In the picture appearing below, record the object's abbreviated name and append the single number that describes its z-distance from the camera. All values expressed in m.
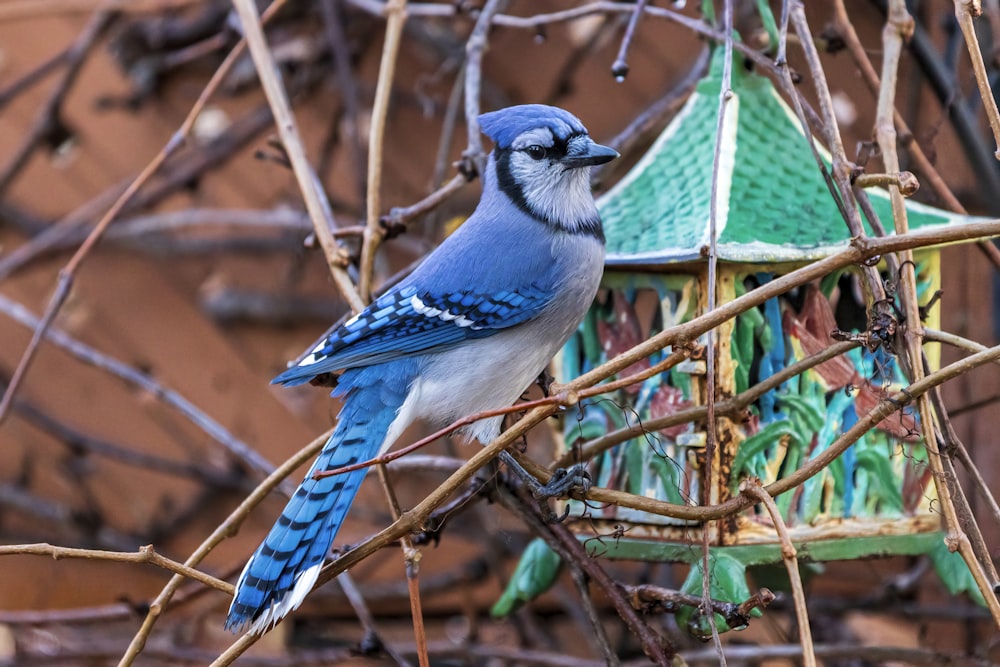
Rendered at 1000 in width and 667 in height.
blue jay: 6.39
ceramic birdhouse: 6.36
